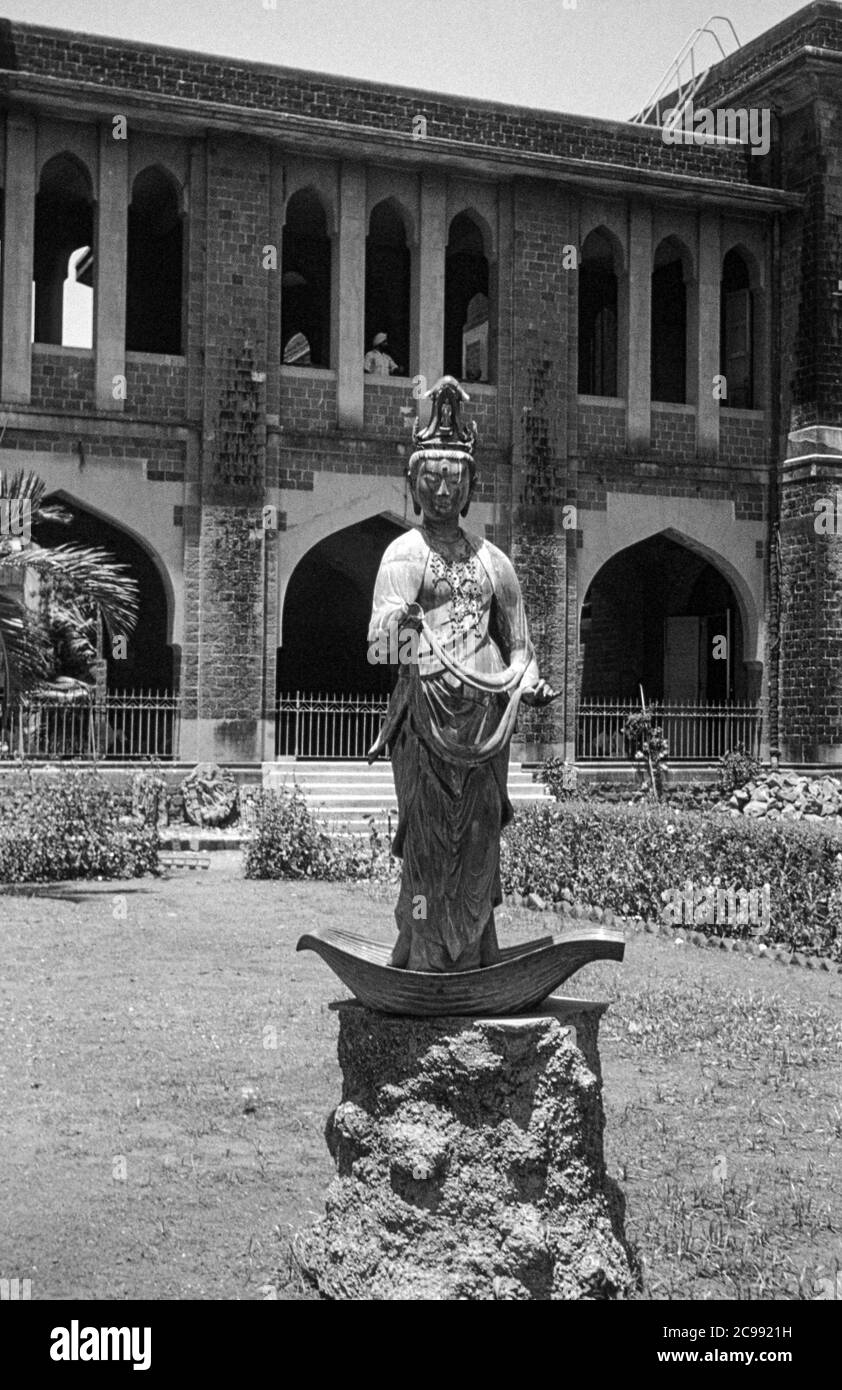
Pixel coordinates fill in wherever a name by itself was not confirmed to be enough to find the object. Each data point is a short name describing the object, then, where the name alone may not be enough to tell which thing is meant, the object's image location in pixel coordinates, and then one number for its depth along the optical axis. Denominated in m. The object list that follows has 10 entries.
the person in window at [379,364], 21.83
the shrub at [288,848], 15.12
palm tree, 13.37
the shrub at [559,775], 20.36
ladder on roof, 23.44
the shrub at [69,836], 14.74
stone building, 19.52
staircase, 18.61
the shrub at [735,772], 21.56
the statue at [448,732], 5.12
